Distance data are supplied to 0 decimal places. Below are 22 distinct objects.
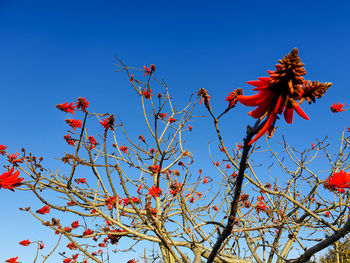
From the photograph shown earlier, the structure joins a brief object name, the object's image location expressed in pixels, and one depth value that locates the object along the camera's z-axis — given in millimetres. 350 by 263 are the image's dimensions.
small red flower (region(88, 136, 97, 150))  3060
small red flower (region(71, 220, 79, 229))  3916
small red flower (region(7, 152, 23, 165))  2346
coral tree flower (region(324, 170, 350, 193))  1753
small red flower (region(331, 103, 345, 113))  2646
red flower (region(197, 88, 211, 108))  1749
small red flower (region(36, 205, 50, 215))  2973
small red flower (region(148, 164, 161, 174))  3135
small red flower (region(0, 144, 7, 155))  2685
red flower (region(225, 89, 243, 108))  1458
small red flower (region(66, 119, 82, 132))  2345
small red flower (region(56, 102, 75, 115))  2266
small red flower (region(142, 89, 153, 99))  3120
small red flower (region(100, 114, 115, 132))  2131
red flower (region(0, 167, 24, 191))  1157
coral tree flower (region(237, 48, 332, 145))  557
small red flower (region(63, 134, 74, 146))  3054
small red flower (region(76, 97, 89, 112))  2207
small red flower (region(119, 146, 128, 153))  3802
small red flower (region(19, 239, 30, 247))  4025
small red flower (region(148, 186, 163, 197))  2459
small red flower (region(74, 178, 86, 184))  3882
